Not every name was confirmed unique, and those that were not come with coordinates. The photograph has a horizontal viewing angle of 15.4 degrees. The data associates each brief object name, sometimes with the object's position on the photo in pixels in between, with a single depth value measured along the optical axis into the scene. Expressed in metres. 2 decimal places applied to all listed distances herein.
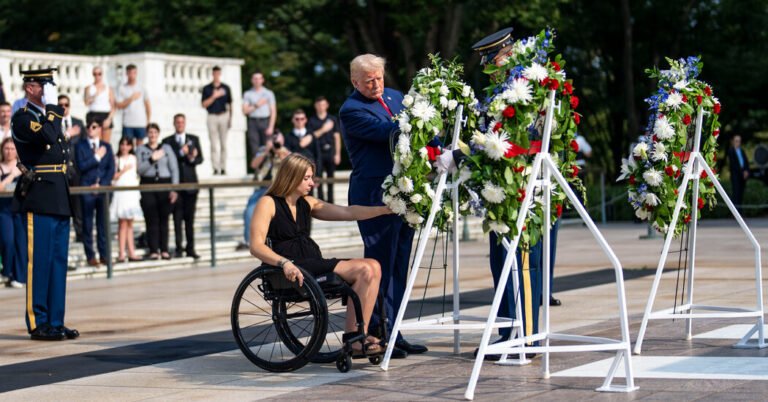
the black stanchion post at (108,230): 35.29
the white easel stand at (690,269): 18.31
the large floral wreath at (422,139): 17.18
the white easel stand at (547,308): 15.13
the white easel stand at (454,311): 16.95
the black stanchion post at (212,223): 38.50
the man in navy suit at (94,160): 37.60
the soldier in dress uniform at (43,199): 22.34
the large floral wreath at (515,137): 15.69
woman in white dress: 36.61
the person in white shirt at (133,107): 46.93
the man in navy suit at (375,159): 18.29
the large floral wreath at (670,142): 18.79
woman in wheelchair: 17.60
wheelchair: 16.93
